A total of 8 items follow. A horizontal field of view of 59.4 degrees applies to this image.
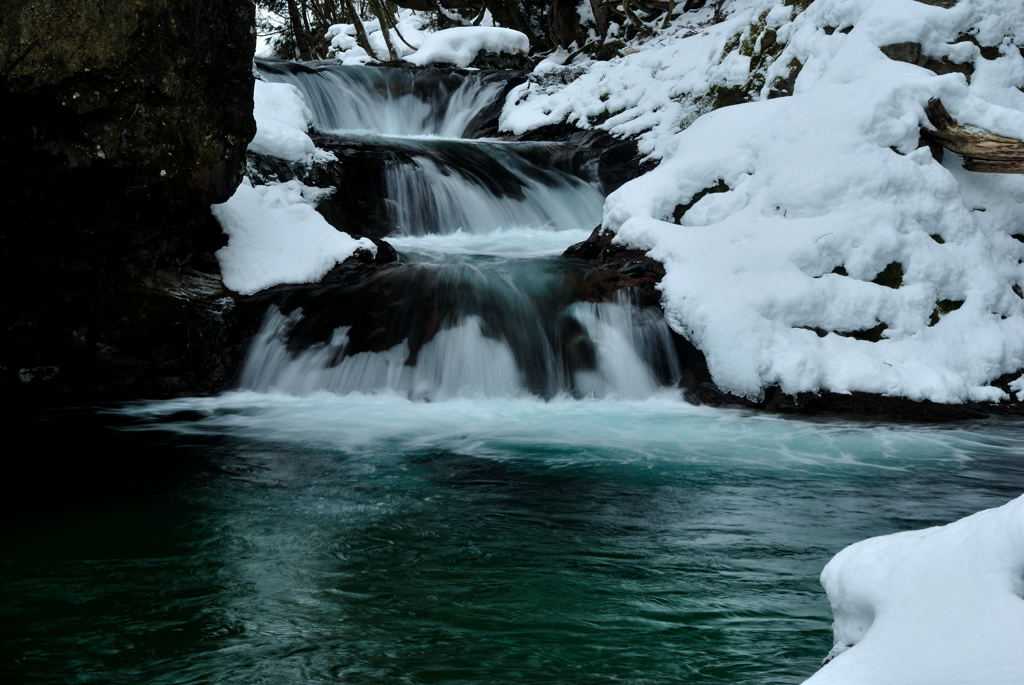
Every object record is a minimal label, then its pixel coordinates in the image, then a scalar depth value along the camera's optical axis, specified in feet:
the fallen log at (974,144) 24.36
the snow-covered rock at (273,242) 27.68
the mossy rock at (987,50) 28.58
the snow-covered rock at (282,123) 32.07
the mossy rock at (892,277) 24.54
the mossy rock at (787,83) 31.86
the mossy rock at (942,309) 24.11
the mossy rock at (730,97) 34.76
